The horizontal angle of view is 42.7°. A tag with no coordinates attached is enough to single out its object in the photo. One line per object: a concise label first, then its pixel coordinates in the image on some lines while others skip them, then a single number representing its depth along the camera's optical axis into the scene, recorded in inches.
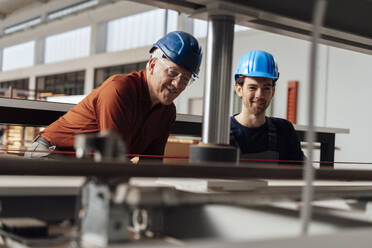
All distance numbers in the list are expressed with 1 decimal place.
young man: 77.5
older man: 62.9
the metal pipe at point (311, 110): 20.1
